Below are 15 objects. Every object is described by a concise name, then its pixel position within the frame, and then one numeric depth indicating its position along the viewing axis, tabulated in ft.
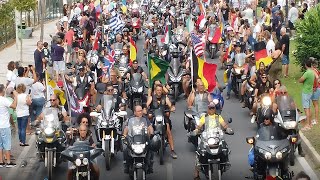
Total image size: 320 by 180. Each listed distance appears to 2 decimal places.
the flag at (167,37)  94.27
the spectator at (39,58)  82.02
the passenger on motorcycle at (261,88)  67.00
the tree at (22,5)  106.63
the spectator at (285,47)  87.71
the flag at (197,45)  84.24
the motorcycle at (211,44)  102.58
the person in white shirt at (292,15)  117.60
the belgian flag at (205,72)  65.62
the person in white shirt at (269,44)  88.02
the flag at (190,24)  103.88
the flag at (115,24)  103.76
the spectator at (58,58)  85.71
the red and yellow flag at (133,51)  82.17
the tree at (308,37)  86.22
